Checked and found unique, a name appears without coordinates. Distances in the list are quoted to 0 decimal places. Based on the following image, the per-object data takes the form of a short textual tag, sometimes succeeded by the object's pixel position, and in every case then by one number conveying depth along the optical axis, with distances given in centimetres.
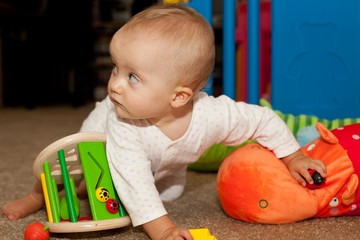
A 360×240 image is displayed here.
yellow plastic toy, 71
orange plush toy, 80
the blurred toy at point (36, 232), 73
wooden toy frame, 74
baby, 75
